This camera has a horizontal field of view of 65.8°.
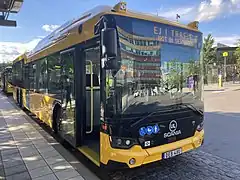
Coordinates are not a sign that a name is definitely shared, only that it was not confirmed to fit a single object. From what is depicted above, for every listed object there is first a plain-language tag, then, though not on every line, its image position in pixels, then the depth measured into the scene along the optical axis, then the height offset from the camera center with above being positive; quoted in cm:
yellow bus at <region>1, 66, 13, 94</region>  1703 -16
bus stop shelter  615 +265
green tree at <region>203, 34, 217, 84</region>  3153 +540
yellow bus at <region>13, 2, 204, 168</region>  278 -8
